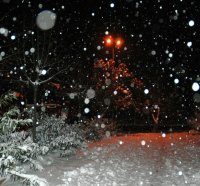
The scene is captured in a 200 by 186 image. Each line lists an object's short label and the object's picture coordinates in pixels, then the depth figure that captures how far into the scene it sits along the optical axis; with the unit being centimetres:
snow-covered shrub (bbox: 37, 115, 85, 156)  1564
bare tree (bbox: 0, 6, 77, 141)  1658
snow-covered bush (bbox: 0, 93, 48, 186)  823
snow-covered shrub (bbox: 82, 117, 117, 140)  2360
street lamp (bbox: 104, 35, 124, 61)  2797
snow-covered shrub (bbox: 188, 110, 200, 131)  2830
